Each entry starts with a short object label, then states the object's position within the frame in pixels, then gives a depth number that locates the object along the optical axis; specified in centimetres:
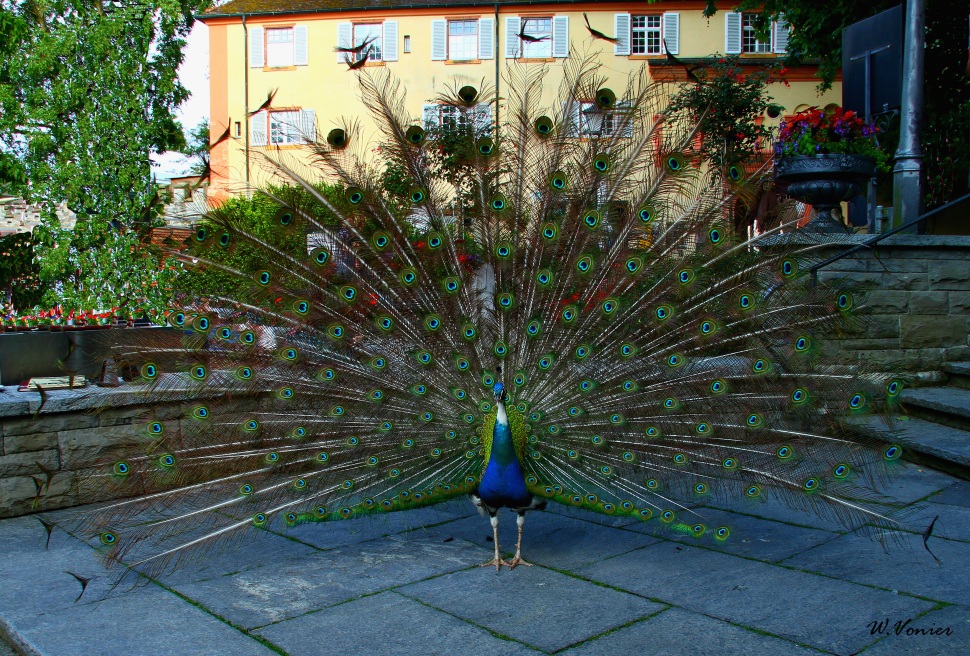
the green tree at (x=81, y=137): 1655
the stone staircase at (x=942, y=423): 547
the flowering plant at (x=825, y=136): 685
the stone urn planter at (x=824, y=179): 677
